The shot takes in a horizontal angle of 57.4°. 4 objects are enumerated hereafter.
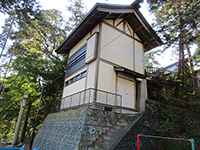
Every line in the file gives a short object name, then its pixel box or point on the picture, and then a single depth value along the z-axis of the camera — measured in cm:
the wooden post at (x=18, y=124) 968
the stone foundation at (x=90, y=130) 775
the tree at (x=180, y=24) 1124
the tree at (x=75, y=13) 2066
